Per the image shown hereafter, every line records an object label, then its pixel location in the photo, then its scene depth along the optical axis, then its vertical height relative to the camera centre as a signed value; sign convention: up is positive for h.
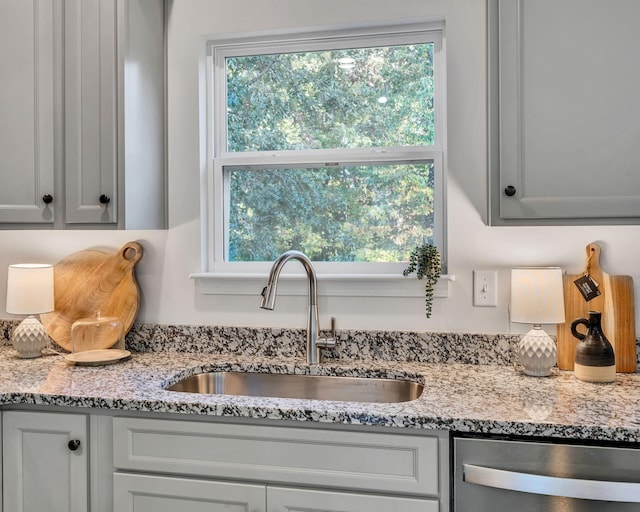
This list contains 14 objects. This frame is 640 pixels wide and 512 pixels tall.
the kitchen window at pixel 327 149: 2.15 +0.43
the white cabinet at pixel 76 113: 1.98 +0.52
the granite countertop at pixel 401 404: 1.39 -0.39
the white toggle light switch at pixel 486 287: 2.01 -0.11
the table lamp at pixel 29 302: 2.14 -0.16
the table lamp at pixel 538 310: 1.81 -0.17
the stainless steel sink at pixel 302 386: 1.92 -0.45
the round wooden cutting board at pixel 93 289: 2.25 -0.12
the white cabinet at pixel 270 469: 1.44 -0.56
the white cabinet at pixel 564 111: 1.65 +0.43
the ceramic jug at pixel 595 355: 1.72 -0.30
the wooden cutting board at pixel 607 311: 1.87 -0.18
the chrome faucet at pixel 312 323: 2.00 -0.23
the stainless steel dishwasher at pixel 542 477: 1.33 -0.53
